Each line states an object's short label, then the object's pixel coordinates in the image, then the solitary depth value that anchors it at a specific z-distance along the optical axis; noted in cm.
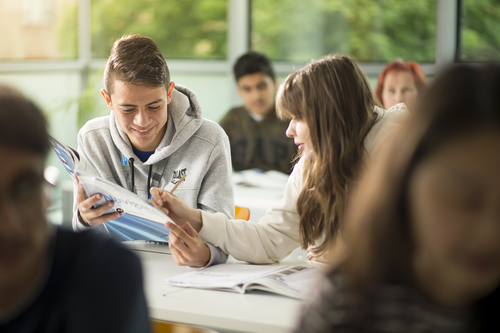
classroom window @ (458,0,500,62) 409
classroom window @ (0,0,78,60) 432
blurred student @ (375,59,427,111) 323
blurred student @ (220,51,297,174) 383
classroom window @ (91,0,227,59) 504
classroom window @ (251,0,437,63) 441
